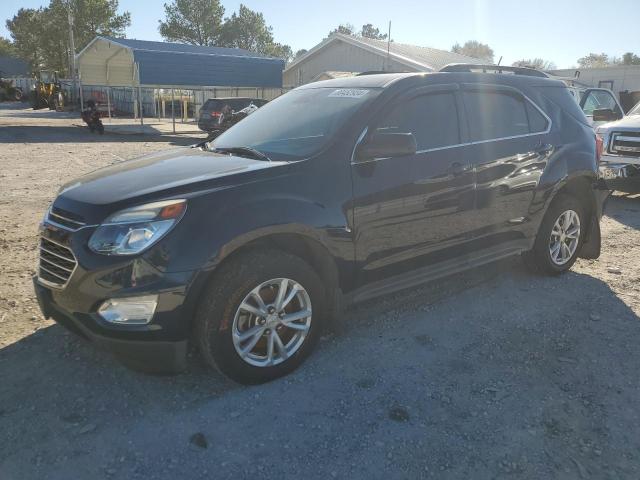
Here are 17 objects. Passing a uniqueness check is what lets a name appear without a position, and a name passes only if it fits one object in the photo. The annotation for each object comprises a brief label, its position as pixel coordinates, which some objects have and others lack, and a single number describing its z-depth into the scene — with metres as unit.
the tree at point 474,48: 72.66
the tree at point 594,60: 81.07
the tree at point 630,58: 73.41
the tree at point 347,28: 85.76
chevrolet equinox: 2.74
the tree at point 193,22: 67.25
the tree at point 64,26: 58.62
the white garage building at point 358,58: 25.00
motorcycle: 21.61
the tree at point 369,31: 101.06
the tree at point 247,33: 69.62
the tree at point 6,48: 86.54
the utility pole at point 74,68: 31.05
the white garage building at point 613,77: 26.39
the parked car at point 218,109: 20.45
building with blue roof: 22.12
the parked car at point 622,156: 8.47
